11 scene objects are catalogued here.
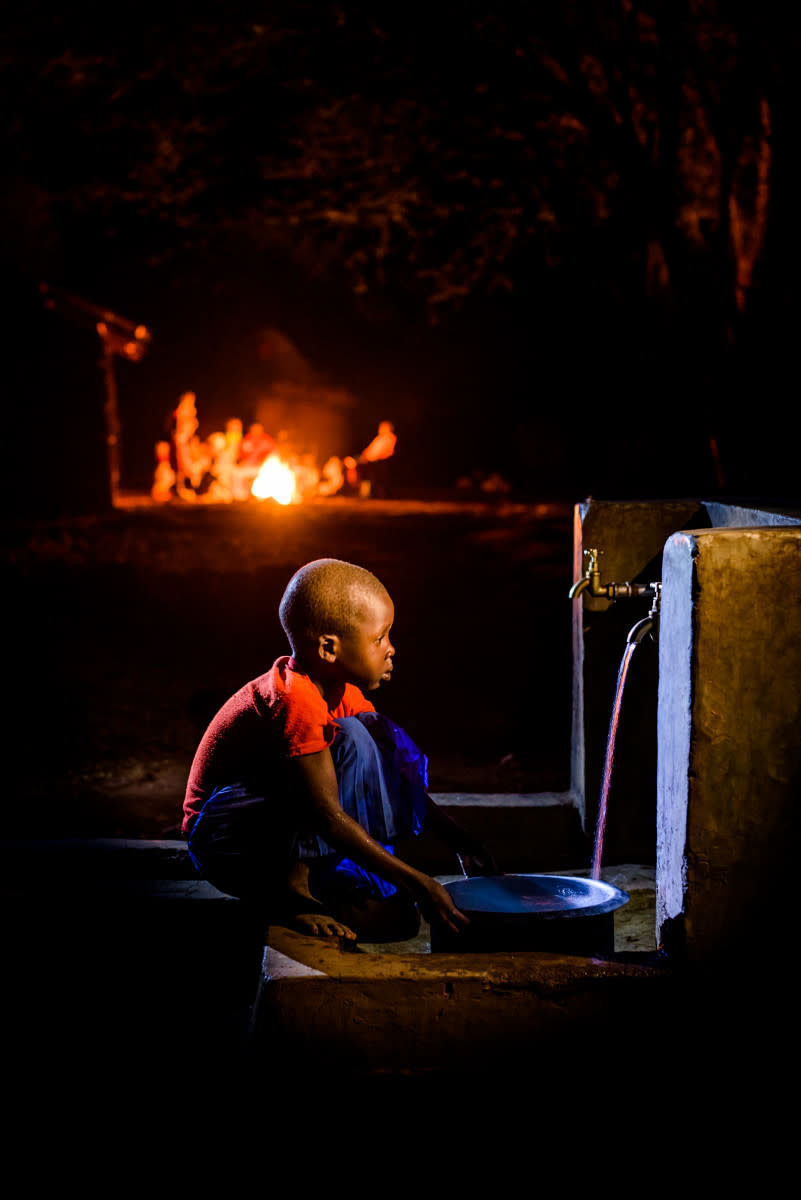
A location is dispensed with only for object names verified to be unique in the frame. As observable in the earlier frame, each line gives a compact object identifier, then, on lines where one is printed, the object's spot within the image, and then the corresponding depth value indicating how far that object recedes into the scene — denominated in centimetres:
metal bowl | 296
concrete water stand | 275
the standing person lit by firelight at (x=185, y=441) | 2434
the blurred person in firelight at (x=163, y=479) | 2295
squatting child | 304
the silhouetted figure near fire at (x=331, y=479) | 2445
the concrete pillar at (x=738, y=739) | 258
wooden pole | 1995
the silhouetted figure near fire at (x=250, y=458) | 2378
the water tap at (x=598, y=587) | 403
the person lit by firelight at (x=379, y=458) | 2569
